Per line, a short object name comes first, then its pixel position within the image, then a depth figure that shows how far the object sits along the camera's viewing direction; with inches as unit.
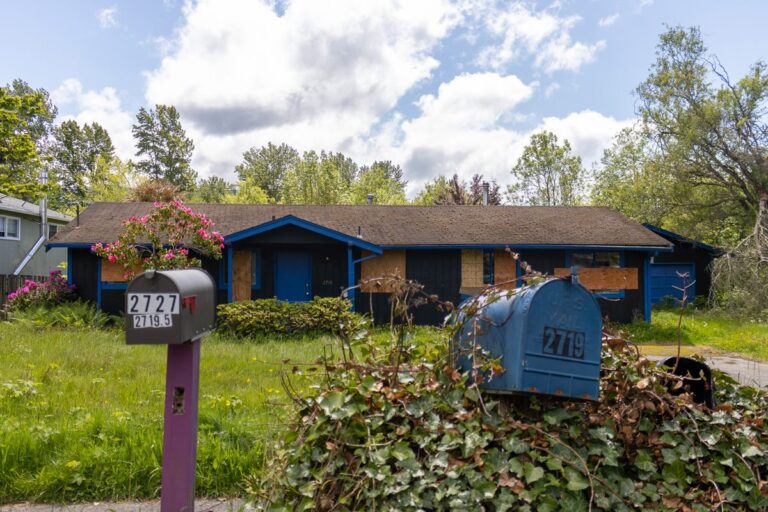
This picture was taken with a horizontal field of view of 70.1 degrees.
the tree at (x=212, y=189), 2426.7
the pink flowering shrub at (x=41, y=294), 590.2
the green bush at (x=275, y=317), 491.2
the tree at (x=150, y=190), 910.4
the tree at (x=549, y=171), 1625.2
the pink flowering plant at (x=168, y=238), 500.4
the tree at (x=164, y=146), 2068.2
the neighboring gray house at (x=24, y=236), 916.6
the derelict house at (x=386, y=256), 609.3
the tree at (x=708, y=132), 876.0
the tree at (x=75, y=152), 1969.7
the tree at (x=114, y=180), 1590.8
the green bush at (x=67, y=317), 514.0
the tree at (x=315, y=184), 1519.4
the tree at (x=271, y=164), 2416.3
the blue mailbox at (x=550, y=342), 107.0
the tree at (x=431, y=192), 1785.2
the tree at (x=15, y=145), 754.8
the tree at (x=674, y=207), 939.3
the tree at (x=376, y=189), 1717.5
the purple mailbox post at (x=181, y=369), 105.0
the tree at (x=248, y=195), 1641.2
